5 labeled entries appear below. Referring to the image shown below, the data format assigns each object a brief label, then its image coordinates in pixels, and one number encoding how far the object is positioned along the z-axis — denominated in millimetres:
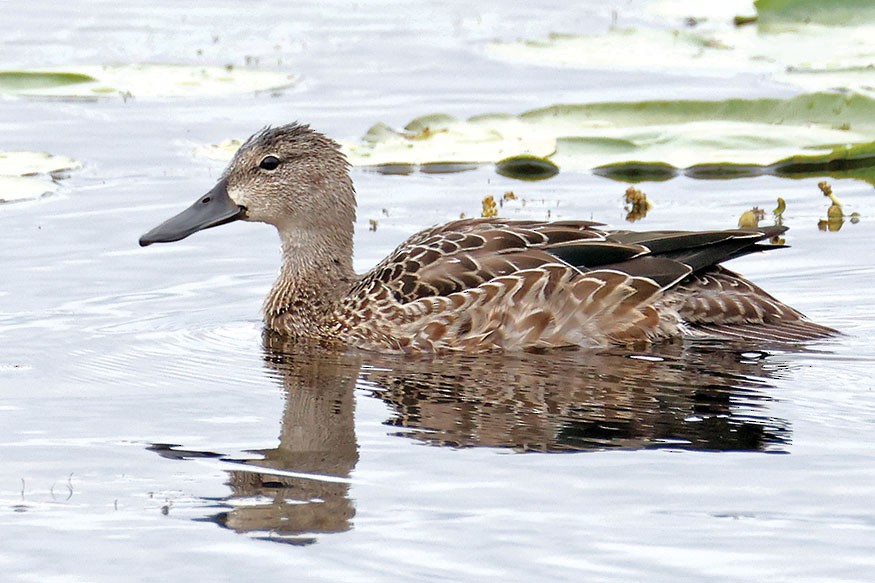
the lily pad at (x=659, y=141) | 14312
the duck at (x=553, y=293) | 10625
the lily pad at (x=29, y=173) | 13422
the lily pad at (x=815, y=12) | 18875
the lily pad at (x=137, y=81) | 16297
